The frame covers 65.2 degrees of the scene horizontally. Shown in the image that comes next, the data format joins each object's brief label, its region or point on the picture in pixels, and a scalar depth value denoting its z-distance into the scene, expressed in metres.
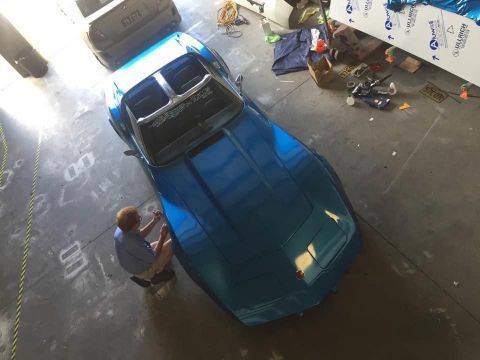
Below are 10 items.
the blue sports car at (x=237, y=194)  3.04
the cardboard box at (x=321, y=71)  5.02
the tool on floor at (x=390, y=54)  4.99
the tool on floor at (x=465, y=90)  4.36
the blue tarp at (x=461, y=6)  3.69
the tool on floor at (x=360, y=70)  5.03
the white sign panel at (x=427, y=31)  3.98
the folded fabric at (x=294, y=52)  5.41
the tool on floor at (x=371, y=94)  4.64
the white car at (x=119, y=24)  5.78
